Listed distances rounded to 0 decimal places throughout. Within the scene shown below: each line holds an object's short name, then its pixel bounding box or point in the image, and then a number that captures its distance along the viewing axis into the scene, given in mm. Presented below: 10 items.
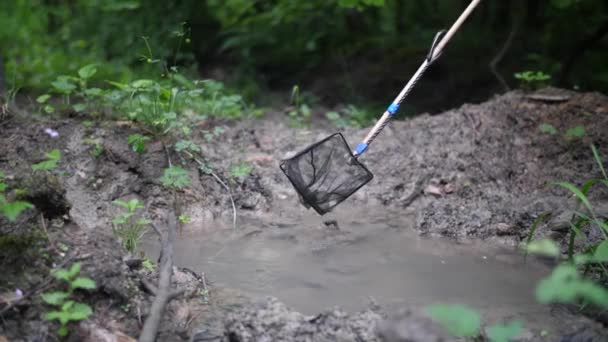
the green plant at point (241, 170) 4845
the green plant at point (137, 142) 4645
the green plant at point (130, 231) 3623
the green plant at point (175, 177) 4301
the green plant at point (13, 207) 2785
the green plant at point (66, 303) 2693
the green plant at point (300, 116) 6564
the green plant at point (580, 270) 2193
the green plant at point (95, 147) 4688
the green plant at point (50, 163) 3110
